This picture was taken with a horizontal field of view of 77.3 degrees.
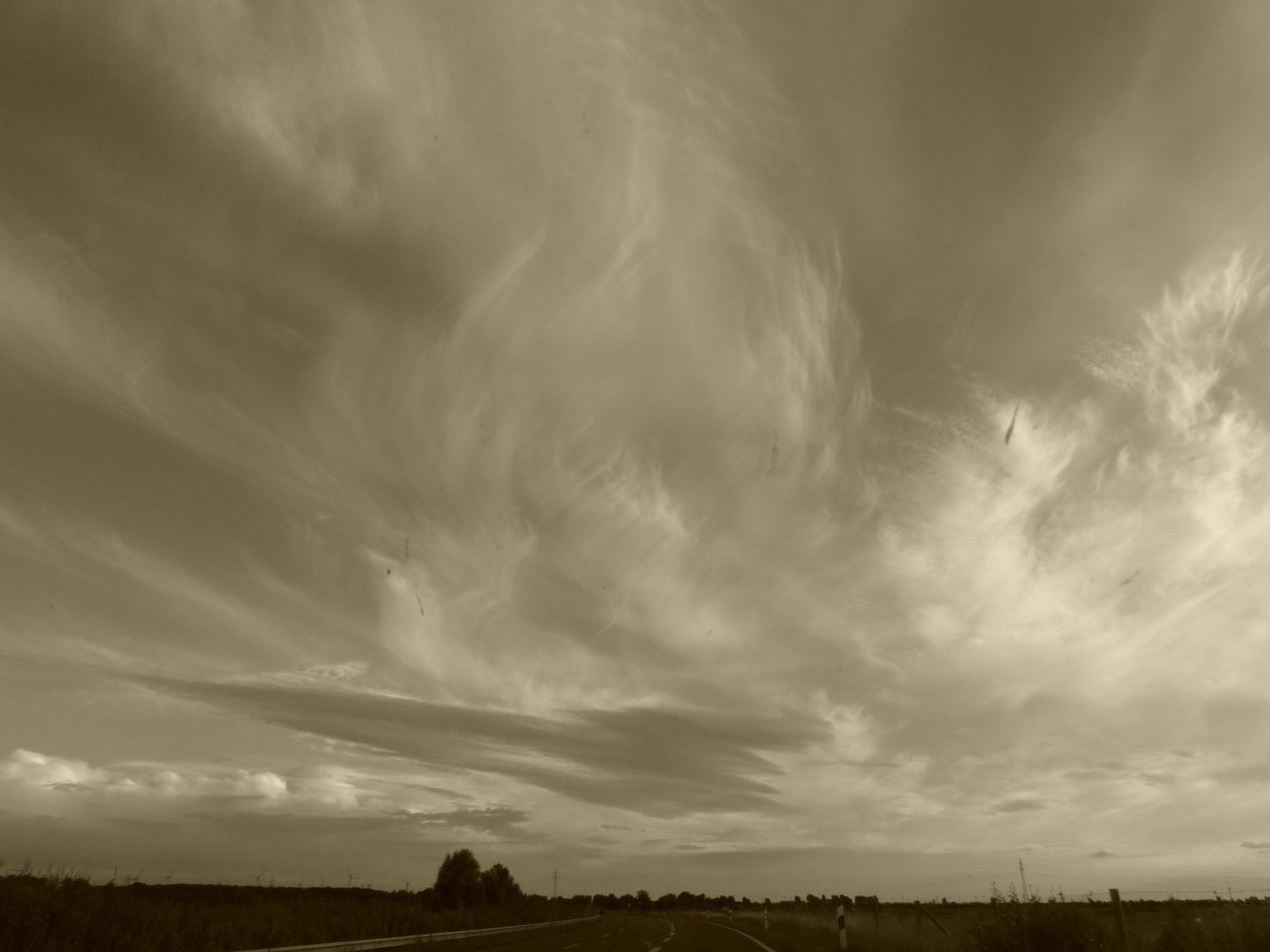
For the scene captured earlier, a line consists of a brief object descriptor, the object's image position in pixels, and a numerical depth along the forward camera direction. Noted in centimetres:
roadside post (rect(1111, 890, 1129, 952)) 1395
